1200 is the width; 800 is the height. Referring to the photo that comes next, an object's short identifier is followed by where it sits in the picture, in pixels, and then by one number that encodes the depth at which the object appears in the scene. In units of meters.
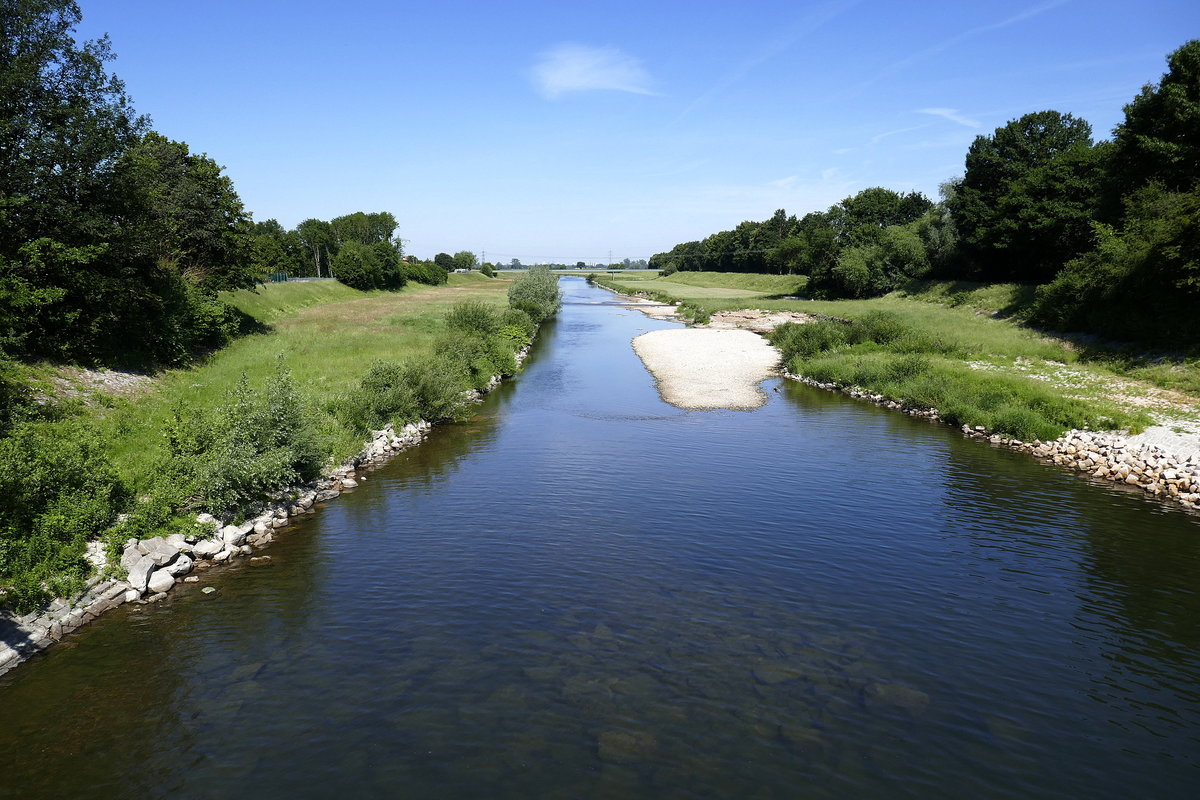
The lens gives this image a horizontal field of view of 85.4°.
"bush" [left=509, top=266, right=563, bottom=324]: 86.78
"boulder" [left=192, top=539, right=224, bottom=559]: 18.17
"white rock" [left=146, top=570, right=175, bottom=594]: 16.34
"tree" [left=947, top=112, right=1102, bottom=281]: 62.94
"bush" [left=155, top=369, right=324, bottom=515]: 19.66
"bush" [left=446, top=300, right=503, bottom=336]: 54.77
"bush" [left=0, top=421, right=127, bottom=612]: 14.28
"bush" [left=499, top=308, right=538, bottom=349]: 63.09
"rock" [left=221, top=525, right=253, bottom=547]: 18.88
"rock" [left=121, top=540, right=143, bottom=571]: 16.39
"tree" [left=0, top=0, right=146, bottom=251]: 25.91
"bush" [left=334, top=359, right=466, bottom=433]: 30.70
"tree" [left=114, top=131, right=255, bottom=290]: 38.90
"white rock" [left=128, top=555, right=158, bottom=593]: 16.12
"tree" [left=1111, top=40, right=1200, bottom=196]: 44.09
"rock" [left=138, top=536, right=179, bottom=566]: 16.92
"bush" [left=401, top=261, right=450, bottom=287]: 151.62
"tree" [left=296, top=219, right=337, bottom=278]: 137.62
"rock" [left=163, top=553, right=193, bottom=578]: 17.11
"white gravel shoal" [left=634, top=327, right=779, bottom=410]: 42.44
